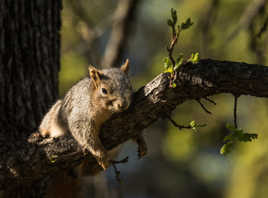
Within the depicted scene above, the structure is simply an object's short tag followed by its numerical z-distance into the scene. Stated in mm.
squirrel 4980
